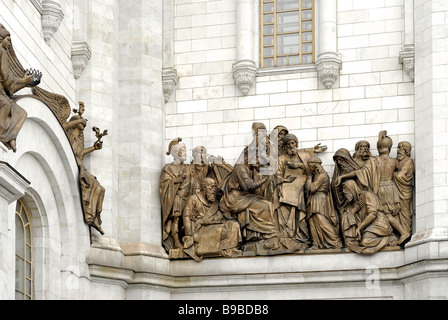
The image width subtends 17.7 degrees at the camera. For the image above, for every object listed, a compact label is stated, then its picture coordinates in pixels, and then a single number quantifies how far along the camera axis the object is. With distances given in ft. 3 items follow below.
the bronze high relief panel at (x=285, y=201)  91.04
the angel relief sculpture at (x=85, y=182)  87.76
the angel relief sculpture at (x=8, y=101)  76.02
